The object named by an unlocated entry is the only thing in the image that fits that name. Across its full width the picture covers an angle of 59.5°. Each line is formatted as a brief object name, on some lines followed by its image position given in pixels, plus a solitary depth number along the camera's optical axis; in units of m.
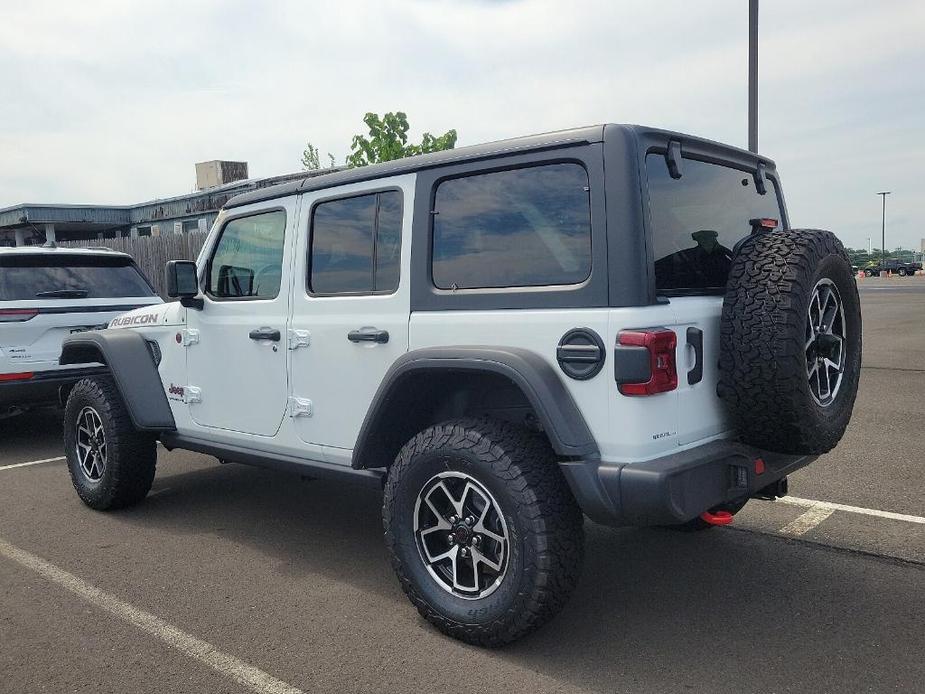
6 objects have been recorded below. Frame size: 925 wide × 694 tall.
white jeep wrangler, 2.98
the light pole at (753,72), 9.09
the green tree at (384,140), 17.25
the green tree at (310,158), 32.66
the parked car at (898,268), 60.00
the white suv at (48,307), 6.83
